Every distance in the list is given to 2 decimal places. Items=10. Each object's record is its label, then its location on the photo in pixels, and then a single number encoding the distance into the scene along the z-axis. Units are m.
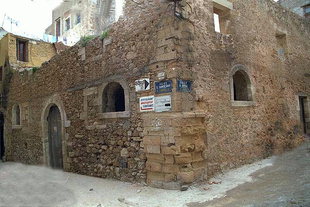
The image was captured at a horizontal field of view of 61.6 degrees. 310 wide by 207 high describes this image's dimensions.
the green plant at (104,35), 5.95
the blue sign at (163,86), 4.66
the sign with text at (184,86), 4.63
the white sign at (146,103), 4.91
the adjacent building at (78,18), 14.72
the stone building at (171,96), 4.73
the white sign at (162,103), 4.67
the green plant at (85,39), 6.62
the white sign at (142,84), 5.01
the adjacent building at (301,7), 13.61
